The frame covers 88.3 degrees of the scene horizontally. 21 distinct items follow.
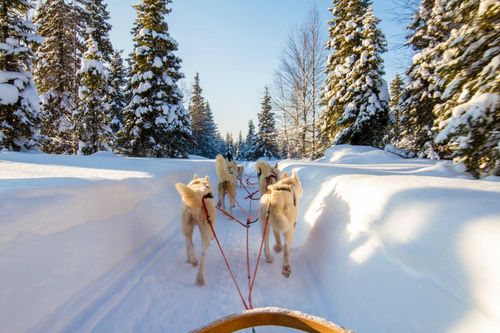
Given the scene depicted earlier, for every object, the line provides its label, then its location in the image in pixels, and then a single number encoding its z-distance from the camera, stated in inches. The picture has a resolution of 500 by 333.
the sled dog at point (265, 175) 258.0
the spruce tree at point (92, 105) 595.2
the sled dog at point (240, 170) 485.4
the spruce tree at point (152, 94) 671.8
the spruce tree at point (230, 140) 2920.0
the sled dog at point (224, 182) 271.0
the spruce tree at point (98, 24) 698.2
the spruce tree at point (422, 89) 516.7
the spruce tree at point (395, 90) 1174.0
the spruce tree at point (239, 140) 3104.3
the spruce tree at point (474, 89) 154.1
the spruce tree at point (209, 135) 1731.1
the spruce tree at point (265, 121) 1566.2
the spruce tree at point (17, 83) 425.4
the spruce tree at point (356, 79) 604.7
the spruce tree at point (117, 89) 860.6
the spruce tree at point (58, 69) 697.6
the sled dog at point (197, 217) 129.5
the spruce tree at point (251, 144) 1784.1
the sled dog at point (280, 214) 138.7
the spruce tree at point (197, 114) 1603.1
